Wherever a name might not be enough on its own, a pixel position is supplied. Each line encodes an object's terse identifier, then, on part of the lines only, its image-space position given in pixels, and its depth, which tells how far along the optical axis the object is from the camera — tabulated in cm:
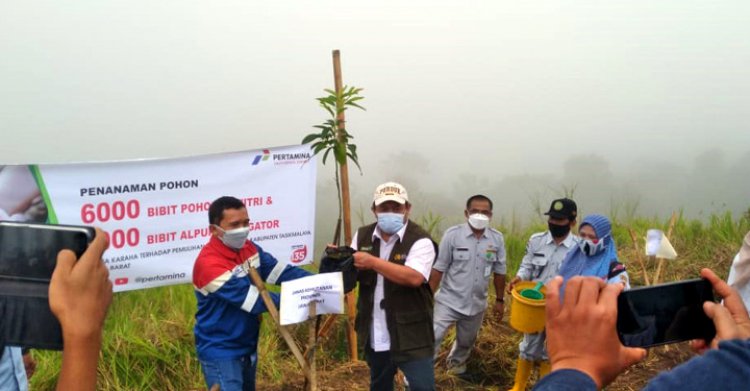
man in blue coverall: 279
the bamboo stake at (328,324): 380
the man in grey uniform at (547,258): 414
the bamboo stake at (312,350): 273
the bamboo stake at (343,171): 400
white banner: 391
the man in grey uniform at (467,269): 452
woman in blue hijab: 373
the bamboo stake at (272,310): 272
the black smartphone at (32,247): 113
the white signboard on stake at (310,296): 267
